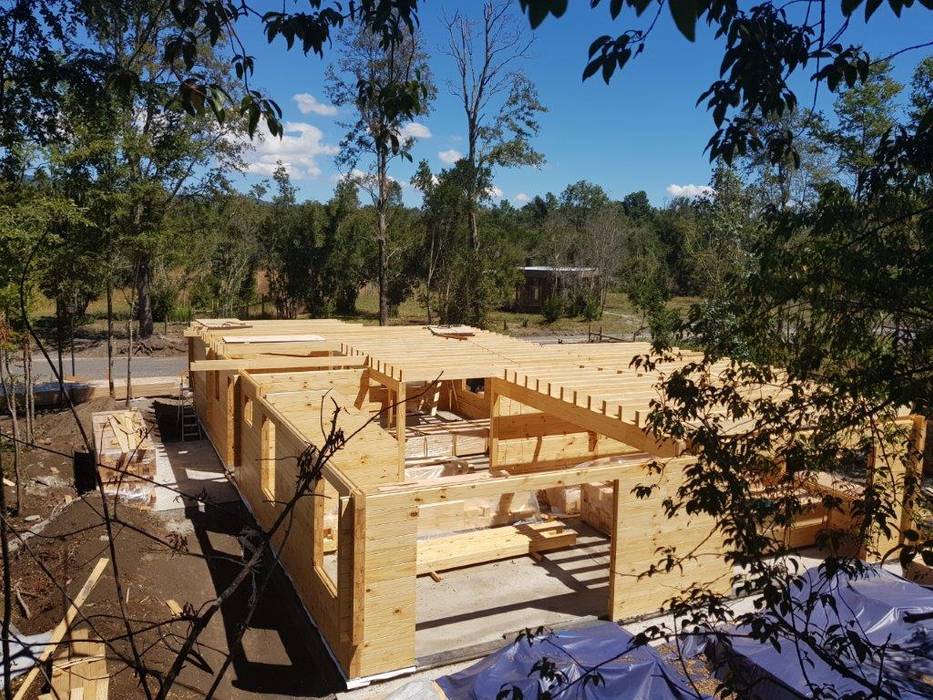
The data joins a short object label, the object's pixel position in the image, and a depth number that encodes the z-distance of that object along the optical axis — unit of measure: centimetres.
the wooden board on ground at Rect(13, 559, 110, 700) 582
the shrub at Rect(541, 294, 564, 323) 4022
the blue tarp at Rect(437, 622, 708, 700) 565
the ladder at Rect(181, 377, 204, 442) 1667
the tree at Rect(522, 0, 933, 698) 287
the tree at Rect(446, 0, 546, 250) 3084
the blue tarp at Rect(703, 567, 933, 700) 579
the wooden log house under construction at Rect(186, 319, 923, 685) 721
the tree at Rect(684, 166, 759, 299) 1711
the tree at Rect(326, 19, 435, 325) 2656
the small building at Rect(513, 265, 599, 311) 4253
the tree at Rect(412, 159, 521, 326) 2931
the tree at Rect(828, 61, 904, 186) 1786
